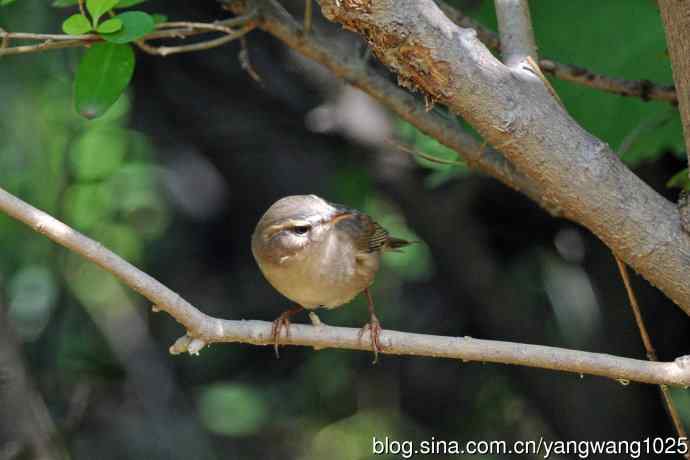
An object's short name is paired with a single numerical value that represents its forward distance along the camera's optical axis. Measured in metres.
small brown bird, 7.78
